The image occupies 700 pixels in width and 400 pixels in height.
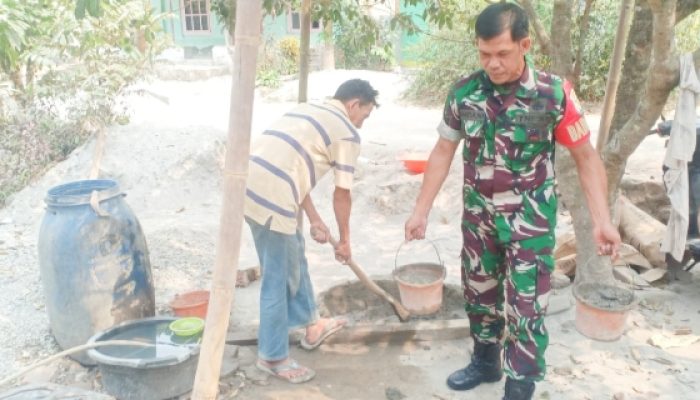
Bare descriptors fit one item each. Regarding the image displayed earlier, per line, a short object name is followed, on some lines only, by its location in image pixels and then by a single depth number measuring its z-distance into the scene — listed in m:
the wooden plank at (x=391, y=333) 3.54
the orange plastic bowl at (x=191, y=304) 3.52
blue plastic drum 3.13
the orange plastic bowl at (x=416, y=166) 6.75
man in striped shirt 2.95
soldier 2.48
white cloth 3.43
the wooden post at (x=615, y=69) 3.91
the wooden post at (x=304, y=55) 4.04
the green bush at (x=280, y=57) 16.00
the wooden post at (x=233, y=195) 1.60
